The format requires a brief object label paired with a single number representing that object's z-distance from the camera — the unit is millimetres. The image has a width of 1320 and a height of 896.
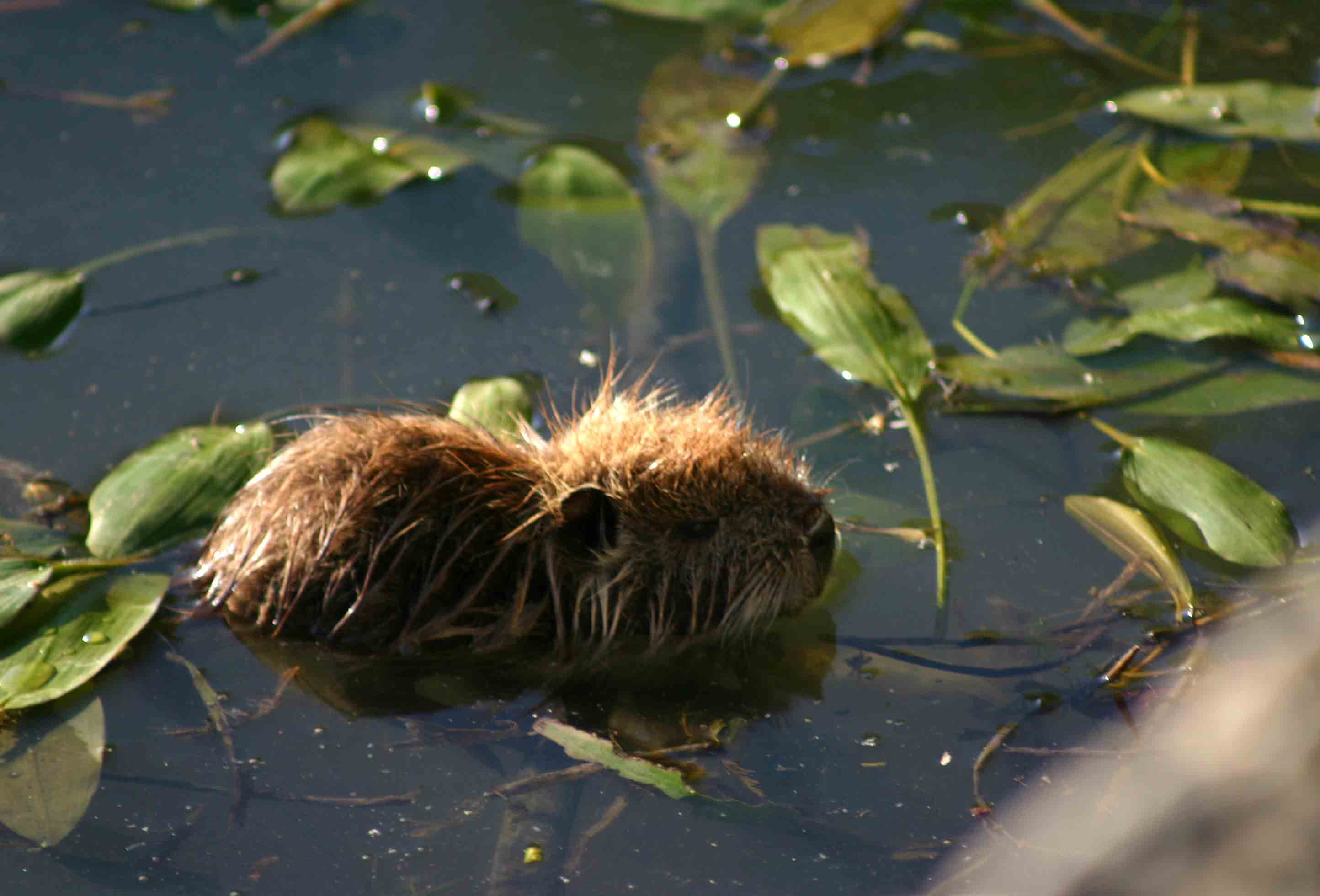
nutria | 4855
